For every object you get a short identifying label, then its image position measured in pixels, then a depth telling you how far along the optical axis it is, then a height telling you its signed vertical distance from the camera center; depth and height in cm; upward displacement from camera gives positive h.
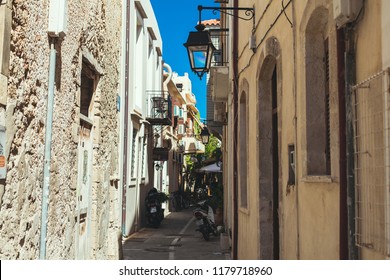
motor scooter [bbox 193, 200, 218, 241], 1329 -135
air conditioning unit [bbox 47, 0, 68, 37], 534 +175
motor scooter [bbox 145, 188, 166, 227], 1669 -128
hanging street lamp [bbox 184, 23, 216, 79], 765 +203
